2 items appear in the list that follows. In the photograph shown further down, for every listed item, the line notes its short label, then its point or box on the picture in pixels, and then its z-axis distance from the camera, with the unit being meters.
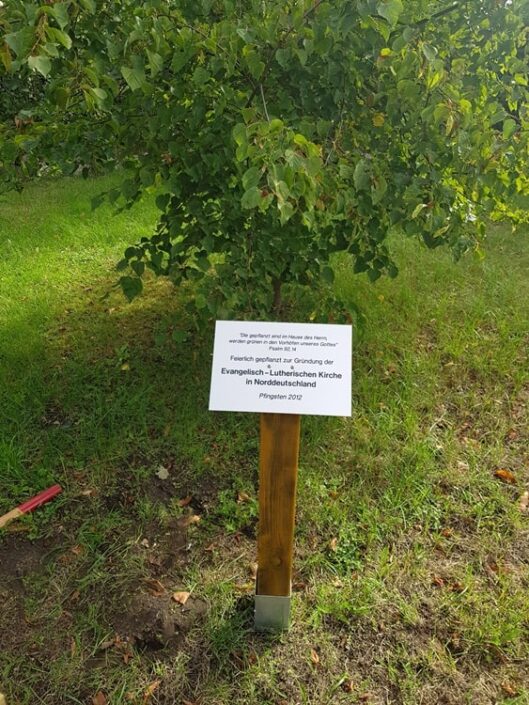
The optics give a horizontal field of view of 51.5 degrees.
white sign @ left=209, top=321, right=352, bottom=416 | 1.46
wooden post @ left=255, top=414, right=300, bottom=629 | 1.53
